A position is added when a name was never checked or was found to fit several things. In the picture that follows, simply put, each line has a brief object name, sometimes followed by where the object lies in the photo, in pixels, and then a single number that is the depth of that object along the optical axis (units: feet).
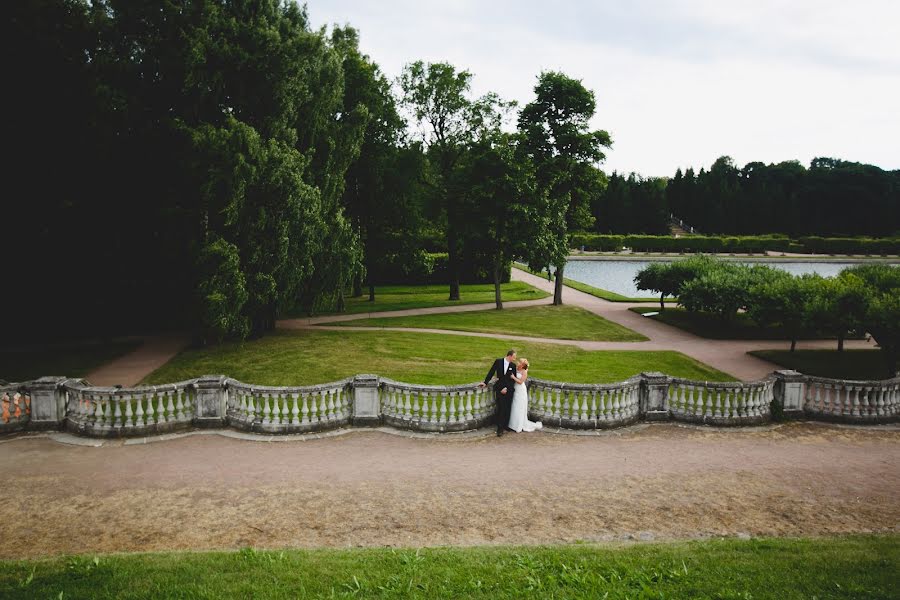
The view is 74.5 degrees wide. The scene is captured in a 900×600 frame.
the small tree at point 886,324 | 58.29
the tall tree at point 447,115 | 121.70
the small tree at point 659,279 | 117.08
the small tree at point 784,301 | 81.25
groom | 44.39
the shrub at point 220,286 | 65.41
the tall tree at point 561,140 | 118.83
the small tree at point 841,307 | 70.33
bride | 44.80
